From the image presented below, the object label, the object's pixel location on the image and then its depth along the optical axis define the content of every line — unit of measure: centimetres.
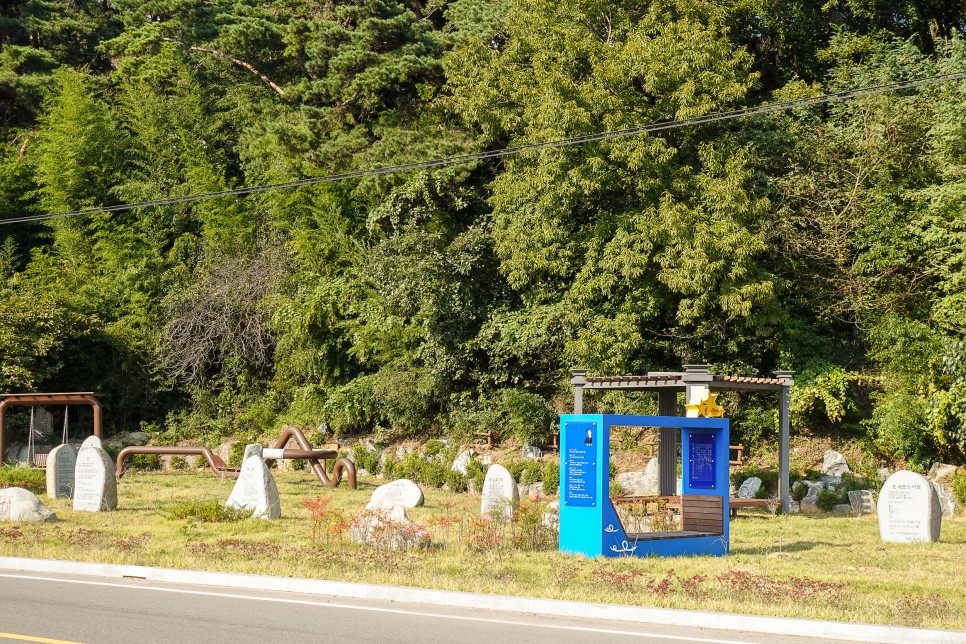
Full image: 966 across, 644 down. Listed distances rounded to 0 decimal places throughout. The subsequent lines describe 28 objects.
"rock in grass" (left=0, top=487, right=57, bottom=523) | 1619
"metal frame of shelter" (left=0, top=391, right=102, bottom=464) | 2689
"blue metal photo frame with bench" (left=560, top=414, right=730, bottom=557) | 1266
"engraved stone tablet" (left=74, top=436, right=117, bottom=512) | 1838
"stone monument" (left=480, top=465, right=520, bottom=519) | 1756
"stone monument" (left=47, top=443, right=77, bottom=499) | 2095
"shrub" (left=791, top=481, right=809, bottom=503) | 2011
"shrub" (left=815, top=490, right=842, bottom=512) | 1966
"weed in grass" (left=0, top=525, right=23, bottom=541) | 1389
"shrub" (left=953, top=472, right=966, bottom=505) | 1870
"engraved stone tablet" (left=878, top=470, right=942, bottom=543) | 1501
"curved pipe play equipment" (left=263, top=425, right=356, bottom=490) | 2338
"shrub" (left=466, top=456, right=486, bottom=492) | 2366
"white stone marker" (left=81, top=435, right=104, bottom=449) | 1959
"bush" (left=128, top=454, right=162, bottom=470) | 3023
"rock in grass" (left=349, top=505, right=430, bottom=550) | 1301
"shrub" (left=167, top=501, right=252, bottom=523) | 1655
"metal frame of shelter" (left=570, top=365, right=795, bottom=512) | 1834
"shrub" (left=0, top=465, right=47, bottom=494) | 2242
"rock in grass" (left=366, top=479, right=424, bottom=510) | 1880
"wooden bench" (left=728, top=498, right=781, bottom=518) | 1797
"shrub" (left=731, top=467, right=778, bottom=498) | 2072
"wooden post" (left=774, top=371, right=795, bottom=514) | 1928
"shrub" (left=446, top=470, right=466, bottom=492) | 2388
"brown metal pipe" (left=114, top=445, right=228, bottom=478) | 2433
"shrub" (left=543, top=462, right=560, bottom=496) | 2173
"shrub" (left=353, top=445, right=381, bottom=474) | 2716
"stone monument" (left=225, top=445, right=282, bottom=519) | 1728
